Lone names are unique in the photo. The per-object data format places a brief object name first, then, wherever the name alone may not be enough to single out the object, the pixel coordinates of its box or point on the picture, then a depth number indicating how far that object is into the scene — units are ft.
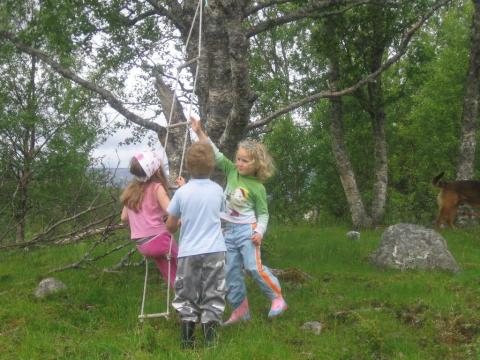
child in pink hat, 18.03
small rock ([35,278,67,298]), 22.89
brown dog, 46.42
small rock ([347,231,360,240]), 40.70
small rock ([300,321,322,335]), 18.50
